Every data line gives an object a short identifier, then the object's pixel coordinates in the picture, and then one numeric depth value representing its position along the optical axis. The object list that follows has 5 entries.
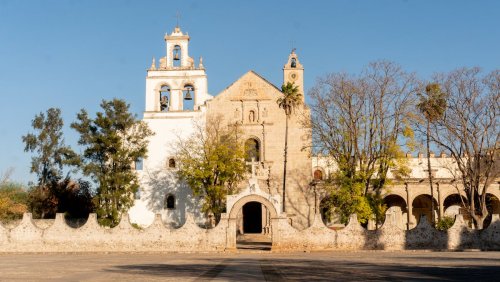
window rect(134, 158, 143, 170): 46.86
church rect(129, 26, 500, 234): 47.31
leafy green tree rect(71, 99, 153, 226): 42.47
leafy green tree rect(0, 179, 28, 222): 47.97
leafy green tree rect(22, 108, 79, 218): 47.59
